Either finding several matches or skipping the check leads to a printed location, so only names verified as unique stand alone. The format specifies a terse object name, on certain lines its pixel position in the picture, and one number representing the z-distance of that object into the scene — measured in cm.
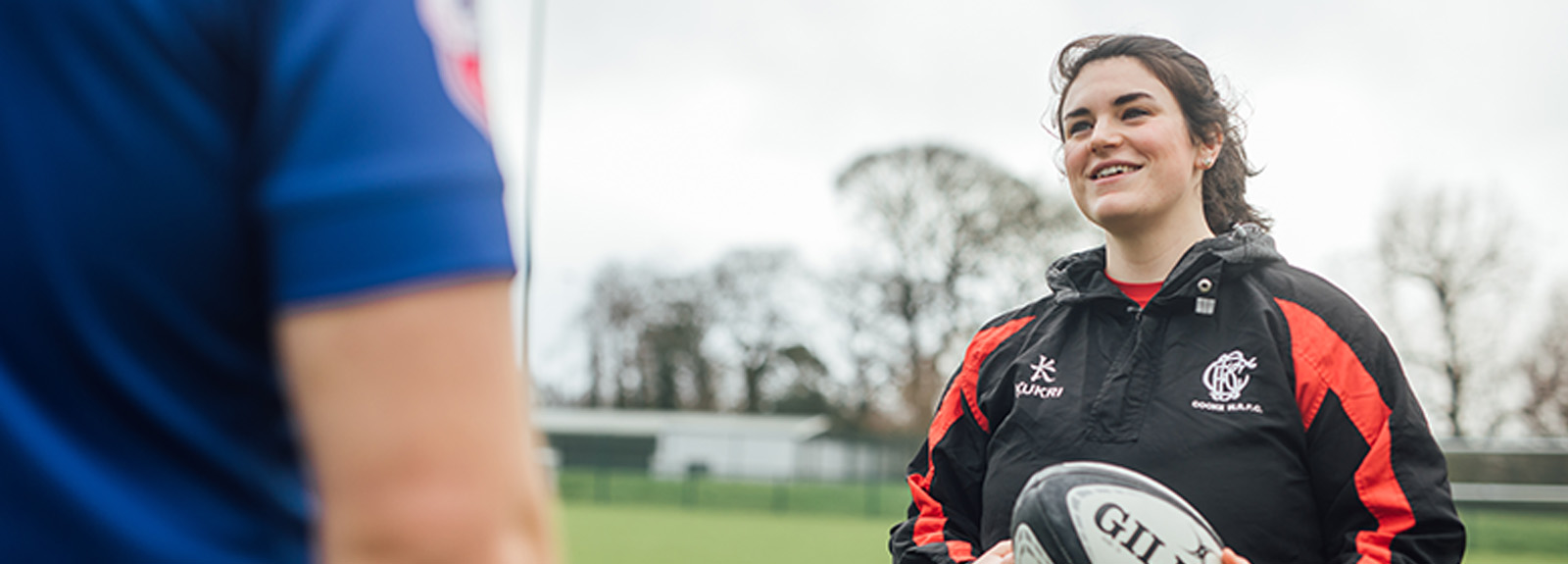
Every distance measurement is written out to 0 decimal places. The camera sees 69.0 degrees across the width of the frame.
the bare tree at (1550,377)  2597
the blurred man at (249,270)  76
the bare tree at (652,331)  3872
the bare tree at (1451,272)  2573
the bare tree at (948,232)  3034
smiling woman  233
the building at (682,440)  4028
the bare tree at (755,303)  3666
